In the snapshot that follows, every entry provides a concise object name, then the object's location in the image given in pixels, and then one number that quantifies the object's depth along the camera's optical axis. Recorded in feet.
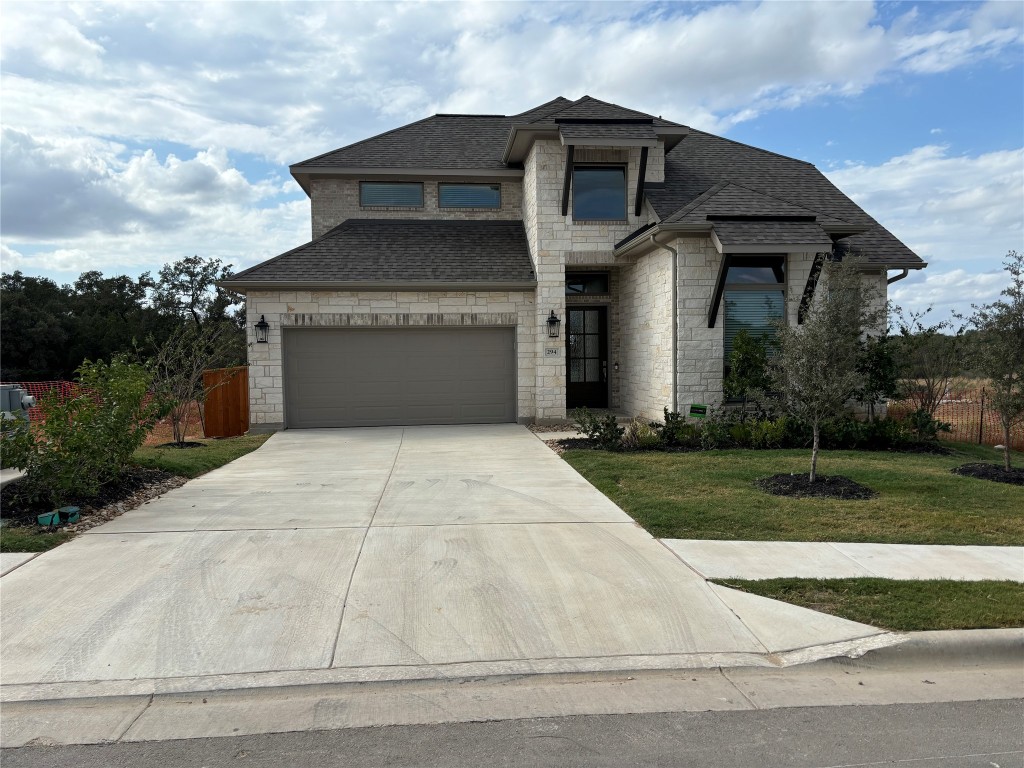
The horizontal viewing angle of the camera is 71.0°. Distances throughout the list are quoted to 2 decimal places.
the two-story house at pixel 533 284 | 44.42
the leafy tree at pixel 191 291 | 113.09
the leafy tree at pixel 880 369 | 41.65
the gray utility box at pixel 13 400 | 37.68
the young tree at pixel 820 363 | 28.84
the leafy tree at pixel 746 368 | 41.81
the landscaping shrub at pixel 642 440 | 39.19
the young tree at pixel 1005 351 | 31.14
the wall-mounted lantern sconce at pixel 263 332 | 49.36
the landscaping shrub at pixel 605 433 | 39.22
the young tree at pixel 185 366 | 44.78
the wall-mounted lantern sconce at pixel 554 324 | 50.62
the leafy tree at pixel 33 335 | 92.27
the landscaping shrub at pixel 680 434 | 39.68
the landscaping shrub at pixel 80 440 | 24.98
